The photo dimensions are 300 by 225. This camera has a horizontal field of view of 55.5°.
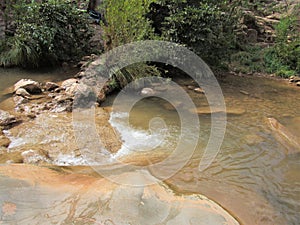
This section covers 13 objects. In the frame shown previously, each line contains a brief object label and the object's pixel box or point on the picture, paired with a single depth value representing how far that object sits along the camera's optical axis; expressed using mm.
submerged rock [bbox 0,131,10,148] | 3580
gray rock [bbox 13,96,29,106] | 5034
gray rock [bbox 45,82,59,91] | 5934
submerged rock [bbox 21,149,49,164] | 3256
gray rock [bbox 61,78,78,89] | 5859
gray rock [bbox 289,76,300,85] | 8695
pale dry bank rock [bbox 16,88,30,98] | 5352
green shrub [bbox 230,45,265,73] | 9931
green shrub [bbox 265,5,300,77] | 9594
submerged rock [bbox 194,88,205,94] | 6928
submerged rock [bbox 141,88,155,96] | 6266
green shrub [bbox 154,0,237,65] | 7574
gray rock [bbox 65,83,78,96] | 5382
